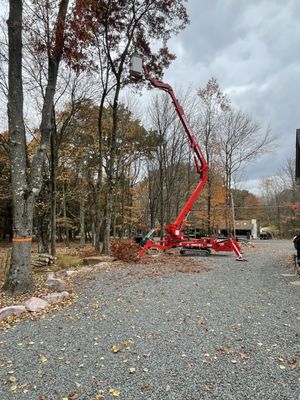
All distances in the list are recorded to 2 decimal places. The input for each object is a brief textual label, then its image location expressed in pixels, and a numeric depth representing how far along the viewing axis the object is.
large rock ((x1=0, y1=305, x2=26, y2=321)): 4.81
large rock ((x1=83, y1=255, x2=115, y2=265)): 10.25
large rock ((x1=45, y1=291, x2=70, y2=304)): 5.53
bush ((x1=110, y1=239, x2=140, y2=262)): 10.88
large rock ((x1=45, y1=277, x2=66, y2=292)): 6.35
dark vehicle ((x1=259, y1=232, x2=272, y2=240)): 39.50
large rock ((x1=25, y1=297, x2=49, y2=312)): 5.07
